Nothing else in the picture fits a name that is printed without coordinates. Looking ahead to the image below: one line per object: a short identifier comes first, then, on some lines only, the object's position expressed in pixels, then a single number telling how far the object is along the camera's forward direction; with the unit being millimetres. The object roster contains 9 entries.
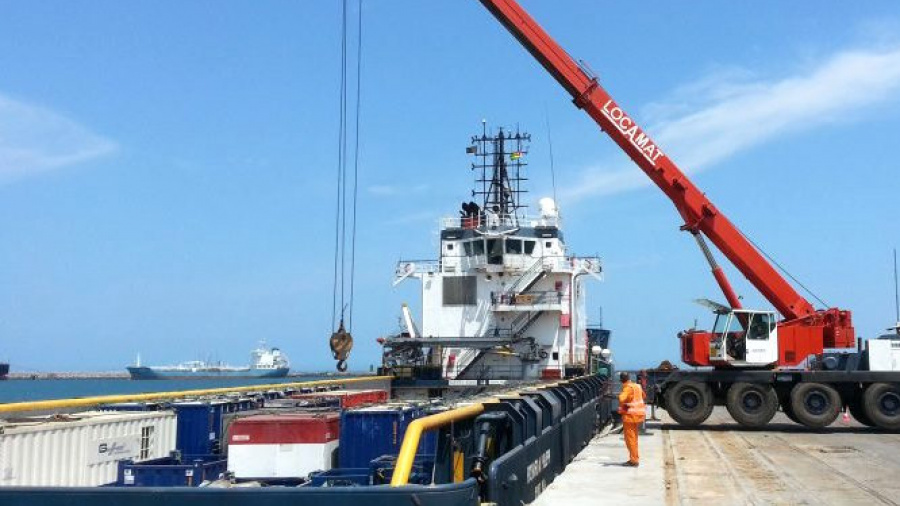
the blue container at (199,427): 14422
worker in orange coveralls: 13750
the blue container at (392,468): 9508
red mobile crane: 21281
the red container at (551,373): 27703
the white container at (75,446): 10492
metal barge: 5191
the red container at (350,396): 18125
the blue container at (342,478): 10156
